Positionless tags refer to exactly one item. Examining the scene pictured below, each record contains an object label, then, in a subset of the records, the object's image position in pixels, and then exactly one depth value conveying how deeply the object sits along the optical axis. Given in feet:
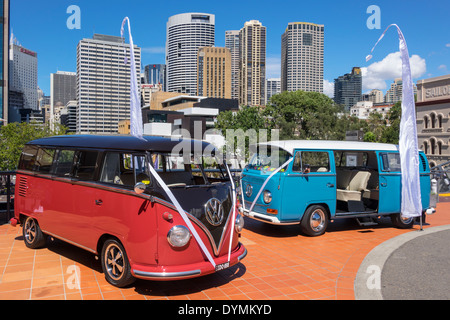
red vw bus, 16.26
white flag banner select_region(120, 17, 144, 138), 32.17
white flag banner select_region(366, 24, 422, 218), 31.99
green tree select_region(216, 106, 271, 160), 174.28
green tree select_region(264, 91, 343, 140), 169.99
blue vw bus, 28.63
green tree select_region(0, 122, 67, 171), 175.22
